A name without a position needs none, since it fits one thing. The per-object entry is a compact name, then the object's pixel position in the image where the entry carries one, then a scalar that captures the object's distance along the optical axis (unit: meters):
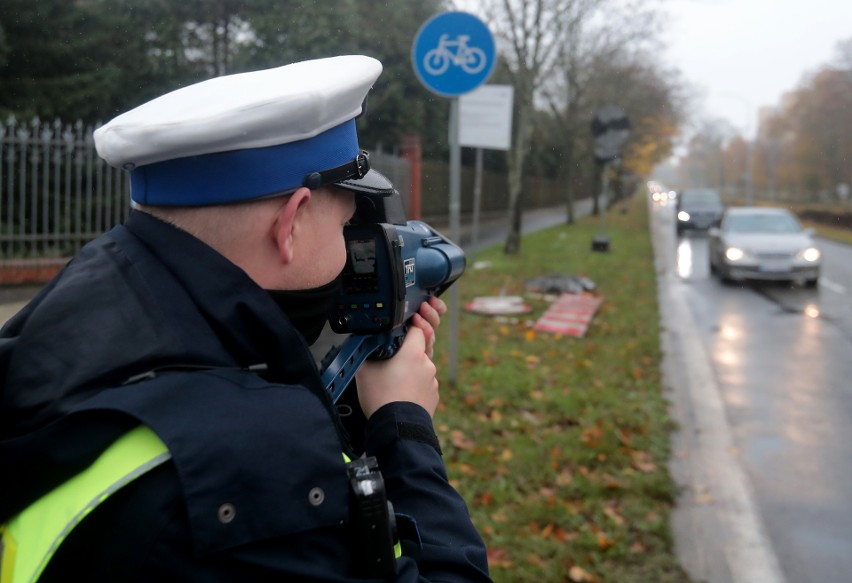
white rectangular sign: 8.59
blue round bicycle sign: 5.13
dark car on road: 27.55
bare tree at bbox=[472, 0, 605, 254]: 16.05
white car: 13.98
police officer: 0.90
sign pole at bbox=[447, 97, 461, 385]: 6.26
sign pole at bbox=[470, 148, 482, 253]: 10.39
